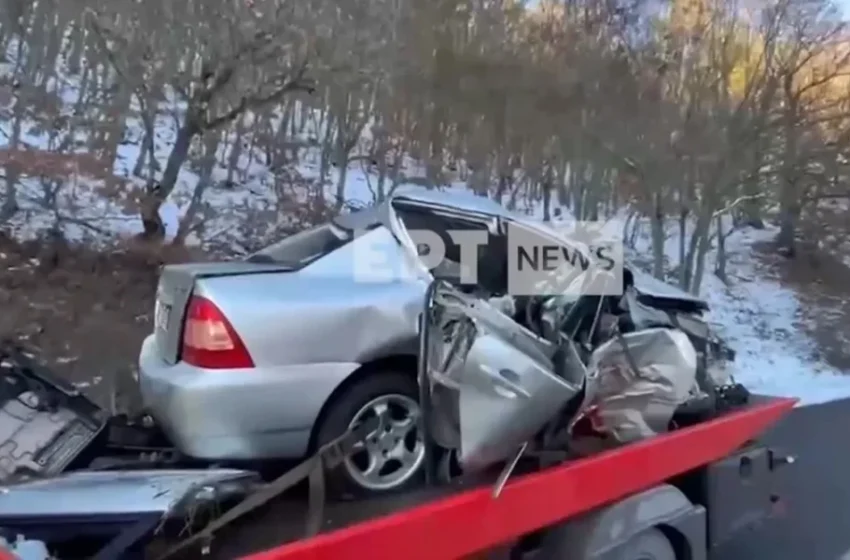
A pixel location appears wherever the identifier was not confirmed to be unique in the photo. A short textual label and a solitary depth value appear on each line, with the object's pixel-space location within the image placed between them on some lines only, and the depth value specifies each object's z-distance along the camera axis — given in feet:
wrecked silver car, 12.28
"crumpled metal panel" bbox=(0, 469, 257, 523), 9.65
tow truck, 9.68
